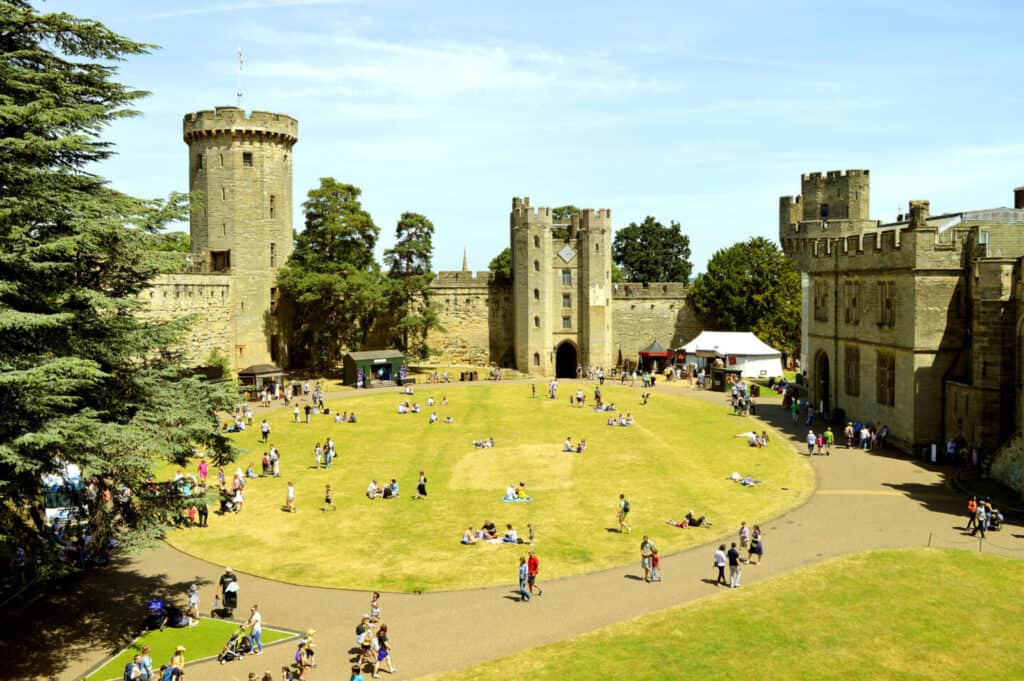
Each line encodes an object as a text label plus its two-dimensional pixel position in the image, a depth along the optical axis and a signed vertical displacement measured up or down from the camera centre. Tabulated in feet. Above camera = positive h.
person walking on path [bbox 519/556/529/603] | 67.67 -20.53
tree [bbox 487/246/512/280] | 280.72 +18.08
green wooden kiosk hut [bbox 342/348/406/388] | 181.78 -10.30
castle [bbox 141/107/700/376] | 179.52 +7.03
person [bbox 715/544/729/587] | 71.05 -20.34
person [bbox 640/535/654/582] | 71.92 -19.79
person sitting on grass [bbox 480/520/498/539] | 84.33 -20.81
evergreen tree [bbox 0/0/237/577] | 51.21 -0.16
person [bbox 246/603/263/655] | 58.79 -21.36
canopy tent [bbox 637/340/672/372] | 219.20 -10.39
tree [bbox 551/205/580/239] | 303.07 +37.76
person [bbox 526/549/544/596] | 68.28 -19.92
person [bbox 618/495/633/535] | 85.97 -19.77
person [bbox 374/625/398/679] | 55.77 -21.61
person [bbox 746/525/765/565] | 75.92 -20.47
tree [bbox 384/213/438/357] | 199.41 +8.66
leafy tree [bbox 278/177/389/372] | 183.83 +8.69
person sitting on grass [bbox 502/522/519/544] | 83.41 -21.18
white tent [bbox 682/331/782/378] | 193.77 -8.61
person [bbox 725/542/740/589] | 69.77 -20.44
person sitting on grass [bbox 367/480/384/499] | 100.07 -20.00
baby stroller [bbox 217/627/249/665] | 57.93 -22.16
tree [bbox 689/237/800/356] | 207.62 +5.62
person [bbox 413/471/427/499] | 99.67 -19.61
